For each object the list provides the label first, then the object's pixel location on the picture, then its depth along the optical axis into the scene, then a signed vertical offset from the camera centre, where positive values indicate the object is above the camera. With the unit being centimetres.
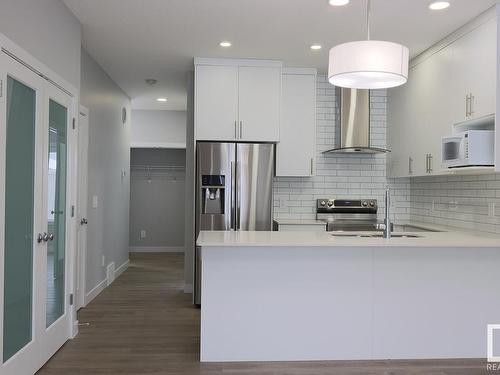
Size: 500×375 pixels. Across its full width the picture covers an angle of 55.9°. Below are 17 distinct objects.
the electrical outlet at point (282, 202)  568 -15
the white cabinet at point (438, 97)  373 +89
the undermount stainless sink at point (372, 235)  368 -35
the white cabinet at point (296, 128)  534 +70
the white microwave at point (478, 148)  368 +35
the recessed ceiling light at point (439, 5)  352 +142
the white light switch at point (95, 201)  538 -16
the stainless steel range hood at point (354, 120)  537 +81
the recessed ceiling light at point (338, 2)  348 +140
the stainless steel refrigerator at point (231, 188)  496 +1
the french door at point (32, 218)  271 -21
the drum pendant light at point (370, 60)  258 +73
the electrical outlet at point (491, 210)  414 -16
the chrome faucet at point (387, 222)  349 -23
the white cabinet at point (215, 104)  502 +91
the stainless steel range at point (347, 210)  558 -23
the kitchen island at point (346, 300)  339 -80
